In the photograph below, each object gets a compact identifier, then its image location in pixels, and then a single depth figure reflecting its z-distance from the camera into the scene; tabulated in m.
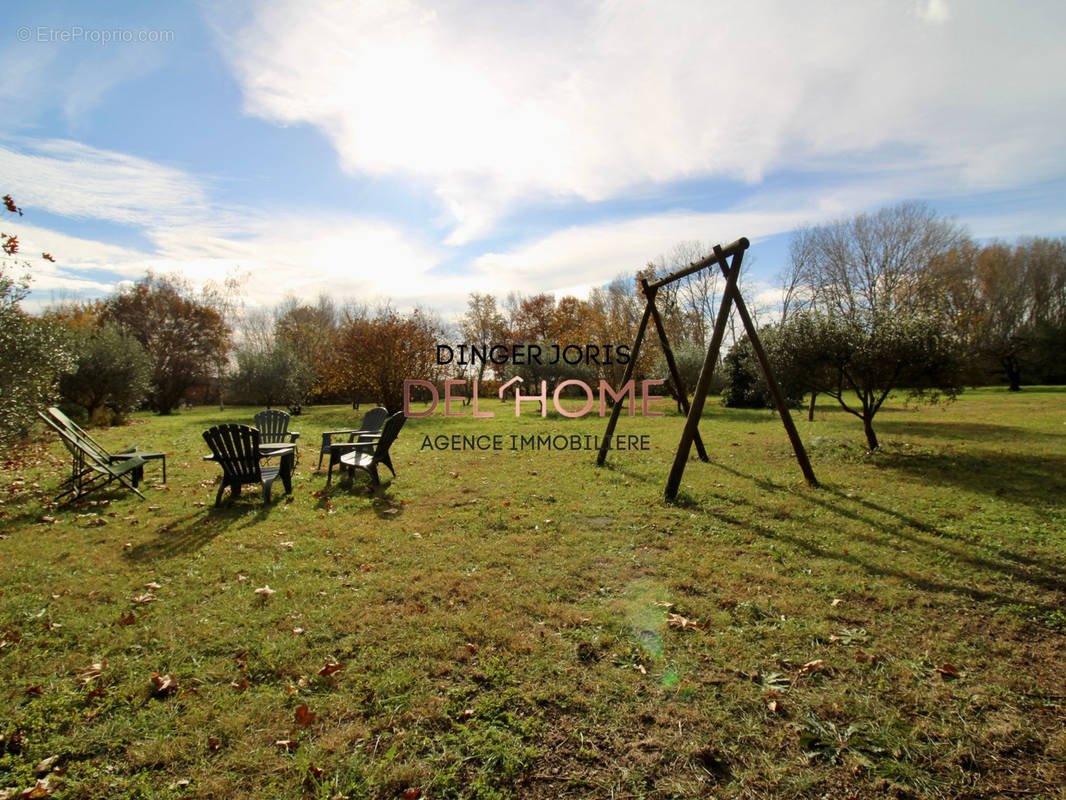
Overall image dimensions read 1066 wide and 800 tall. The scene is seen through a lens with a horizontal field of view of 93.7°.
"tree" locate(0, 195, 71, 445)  7.64
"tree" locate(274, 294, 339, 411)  30.63
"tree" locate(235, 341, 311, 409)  22.83
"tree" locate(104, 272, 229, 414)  32.53
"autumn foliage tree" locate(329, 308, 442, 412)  20.72
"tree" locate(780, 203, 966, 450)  8.64
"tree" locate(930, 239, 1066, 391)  34.16
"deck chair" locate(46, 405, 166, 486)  7.06
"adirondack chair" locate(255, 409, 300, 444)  9.95
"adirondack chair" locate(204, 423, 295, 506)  6.46
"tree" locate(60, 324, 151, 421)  17.92
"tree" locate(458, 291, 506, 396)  46.28
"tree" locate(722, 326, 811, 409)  9.89
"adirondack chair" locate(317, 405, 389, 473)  8.54
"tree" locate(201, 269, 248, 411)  35.59
